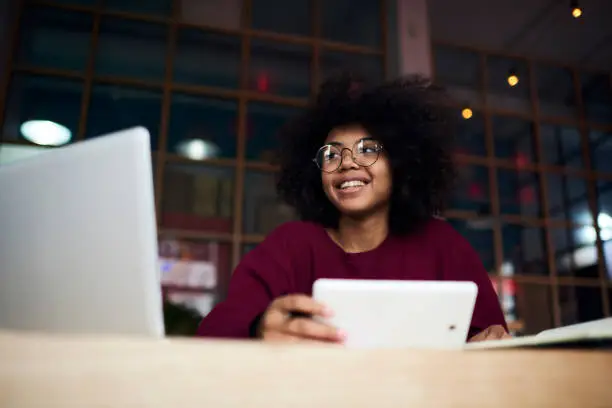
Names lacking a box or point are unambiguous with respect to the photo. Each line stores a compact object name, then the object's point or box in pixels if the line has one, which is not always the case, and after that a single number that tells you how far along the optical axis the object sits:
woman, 1.14
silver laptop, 0.43
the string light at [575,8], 2.96
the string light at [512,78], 3.17
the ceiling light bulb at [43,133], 2.38
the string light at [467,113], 2.97
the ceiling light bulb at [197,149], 2.57
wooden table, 0.30
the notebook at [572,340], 0.41
